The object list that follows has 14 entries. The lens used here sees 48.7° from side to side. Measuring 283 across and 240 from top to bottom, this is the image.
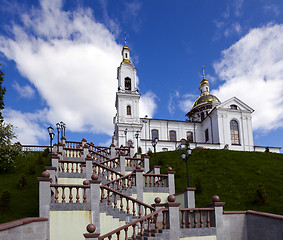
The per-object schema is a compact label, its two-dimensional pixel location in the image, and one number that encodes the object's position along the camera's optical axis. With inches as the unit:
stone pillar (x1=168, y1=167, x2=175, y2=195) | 654.5
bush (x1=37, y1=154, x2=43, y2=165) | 1027.9
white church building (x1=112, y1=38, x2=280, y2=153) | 2089.8
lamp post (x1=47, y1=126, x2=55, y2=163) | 769.6
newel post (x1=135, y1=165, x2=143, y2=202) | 613.0
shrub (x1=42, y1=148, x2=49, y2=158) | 1139.7
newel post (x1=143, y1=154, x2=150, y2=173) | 785.9
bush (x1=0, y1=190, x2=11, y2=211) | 639.1
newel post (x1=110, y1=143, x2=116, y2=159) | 979.3
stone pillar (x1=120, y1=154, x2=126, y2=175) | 764.0
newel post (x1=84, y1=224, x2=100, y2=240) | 372.2
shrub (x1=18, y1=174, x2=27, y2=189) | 775.1
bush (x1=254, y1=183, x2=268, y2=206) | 756.6
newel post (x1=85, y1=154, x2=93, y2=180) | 674.8
